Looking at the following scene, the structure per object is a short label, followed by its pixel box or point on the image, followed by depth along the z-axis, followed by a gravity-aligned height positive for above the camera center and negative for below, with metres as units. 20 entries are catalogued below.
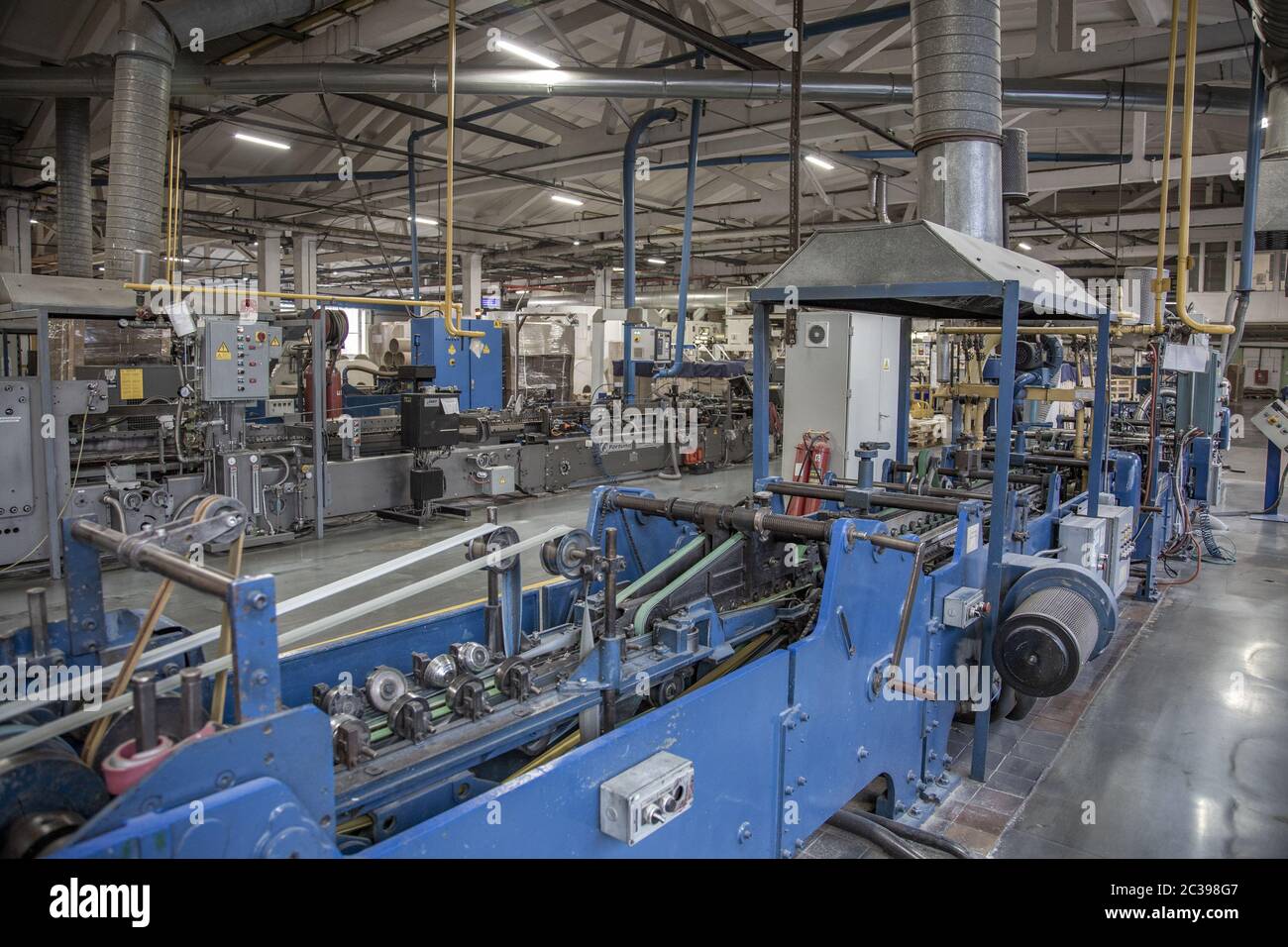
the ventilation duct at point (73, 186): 8.48 +2.27
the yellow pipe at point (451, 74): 5.28 +2.22
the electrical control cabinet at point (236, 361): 6.05 +0.35
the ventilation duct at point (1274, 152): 4.81 +1.59
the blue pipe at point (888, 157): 9.35 +2.95
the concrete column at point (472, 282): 17.14 +2.59
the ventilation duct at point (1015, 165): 3.97 +1.17
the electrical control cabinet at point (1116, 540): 4.28 -0.64
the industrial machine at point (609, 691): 1.32 -0.66
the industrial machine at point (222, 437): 5.70 -0.23
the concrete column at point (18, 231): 11.31 +2.40
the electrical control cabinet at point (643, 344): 9.75 +0.78
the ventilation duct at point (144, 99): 5.99 +2.20
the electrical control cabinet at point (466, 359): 9.85 +0.62
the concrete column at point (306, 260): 14.85 +2.65
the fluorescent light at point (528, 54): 6.85 +2.97
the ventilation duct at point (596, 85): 6.71 +2.68
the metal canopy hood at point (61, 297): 5.57 +0.74
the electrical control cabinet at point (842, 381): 7.73 +0.29
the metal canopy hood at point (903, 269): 2.96 +0.53
